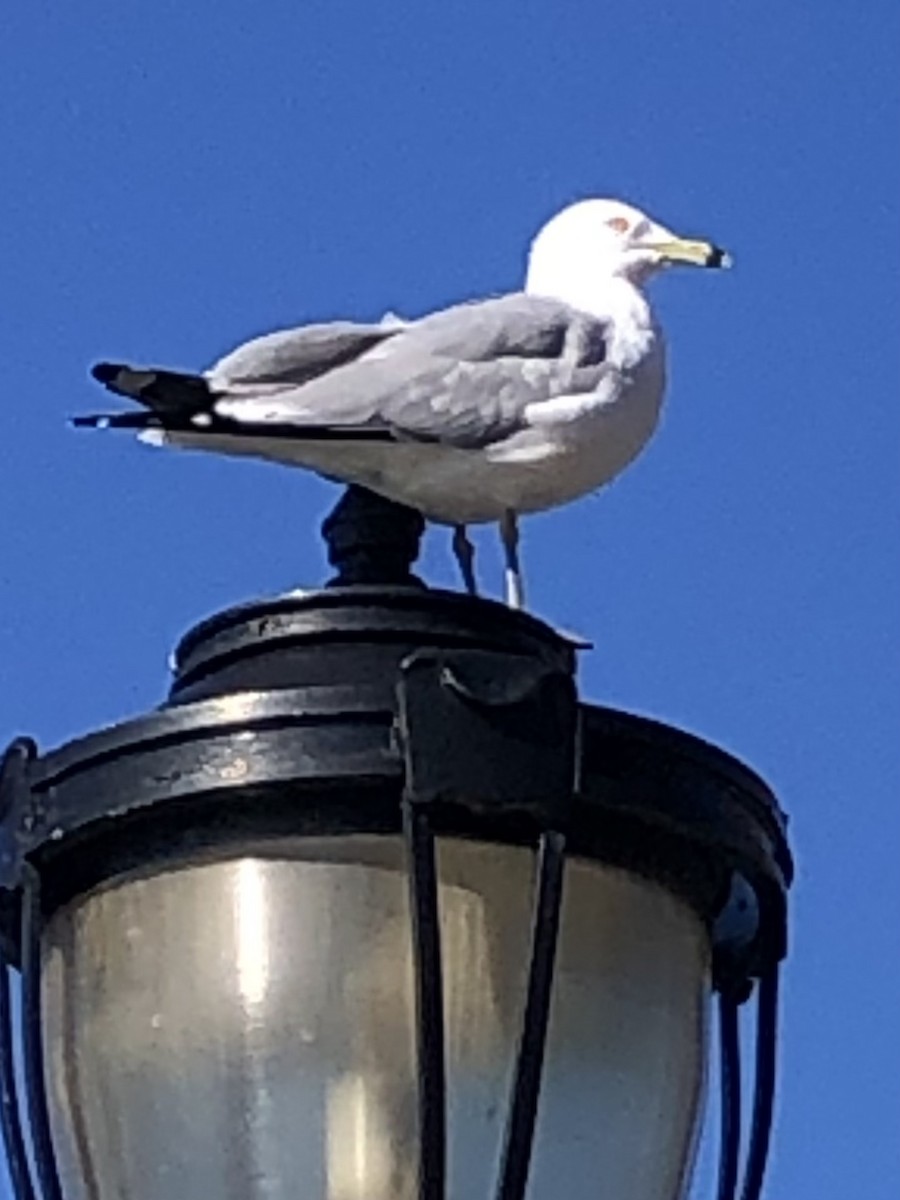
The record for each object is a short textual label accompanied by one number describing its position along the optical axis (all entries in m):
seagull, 3.45
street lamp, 2.76
